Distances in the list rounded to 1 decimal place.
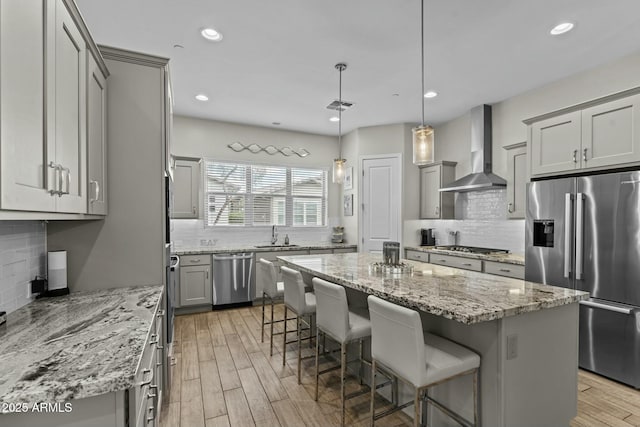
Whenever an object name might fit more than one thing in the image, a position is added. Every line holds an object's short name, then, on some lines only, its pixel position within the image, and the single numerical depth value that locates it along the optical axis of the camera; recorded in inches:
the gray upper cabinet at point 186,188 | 180.4
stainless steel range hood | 170.7
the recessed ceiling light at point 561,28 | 101.7
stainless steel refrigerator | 99.3
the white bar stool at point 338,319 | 81.3
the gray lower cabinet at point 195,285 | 174.4
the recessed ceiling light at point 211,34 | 105.7
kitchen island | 62.7
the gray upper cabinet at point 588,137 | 102.7
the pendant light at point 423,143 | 99.1
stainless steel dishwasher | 181.6
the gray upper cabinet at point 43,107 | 36.8
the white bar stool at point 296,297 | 104.2
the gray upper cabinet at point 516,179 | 149.0
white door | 208.8
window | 208.2
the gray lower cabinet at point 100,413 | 36.8
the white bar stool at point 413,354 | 59.6
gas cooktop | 162.6
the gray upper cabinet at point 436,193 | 193.9
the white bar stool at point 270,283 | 128.3
